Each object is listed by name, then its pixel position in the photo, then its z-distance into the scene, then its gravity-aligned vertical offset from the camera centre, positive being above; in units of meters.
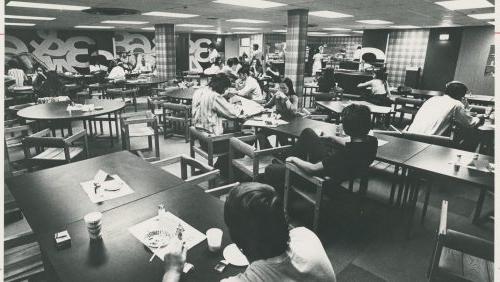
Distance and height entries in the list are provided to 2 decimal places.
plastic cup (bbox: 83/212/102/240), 1.40 -0.74
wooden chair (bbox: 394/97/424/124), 6.04 -0.67
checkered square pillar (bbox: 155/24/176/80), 9.39 +0.33
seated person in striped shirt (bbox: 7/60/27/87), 8.46 -0.62
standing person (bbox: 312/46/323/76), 13.50 +0.07
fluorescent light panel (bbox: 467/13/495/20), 6.56 +1.13
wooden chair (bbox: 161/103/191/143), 4.73 -1.09
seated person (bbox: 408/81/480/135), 3.41 -0.48
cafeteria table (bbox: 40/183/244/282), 1.24 -0.82
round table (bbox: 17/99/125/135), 3.82 -0.73
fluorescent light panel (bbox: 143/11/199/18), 6.87 +0.96
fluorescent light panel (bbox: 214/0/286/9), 5.29 +0.99
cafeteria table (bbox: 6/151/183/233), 1.64 -0.79
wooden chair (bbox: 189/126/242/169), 3.29 -0.86
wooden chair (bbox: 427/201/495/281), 1.39 -0.99
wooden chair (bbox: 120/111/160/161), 3.82 -0.96
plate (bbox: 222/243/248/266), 1.31 -0.81
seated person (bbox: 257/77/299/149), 3.60 -0.54
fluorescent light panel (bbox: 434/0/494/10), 4.94 +1.04
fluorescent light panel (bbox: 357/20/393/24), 8.47 +1.15
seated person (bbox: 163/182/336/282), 1.00 -0.57
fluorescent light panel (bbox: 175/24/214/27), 10.42 +1.10
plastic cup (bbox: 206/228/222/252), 1.36 -0.76
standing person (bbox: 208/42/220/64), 14.04 +0.51
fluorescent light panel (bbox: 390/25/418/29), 9.73 +1.24
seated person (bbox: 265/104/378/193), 2.25 -0.63
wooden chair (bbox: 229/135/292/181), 2.70 -0.90
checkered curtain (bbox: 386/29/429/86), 10.73 +0.52
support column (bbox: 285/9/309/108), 6.24 +0.32
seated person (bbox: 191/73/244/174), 3.73 -0.57
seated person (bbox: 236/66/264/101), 5.63 -0.52
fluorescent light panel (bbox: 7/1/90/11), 5.34 +0.83
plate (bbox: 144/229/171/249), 1.41 -0.81
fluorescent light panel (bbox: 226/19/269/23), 8.51 +1.08
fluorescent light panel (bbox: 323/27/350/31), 10.89 +1.22
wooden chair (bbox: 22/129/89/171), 2.76 -0.94
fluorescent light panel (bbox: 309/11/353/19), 6.48 +1.05
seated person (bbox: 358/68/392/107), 6.19 -0.51
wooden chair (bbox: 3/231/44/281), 1.49 -1.04
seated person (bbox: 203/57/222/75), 9.89 -0.25
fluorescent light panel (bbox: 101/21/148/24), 9.31 +0.99
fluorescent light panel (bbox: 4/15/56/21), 7.43 +0.84
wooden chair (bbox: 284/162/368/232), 2.35 -0.98
